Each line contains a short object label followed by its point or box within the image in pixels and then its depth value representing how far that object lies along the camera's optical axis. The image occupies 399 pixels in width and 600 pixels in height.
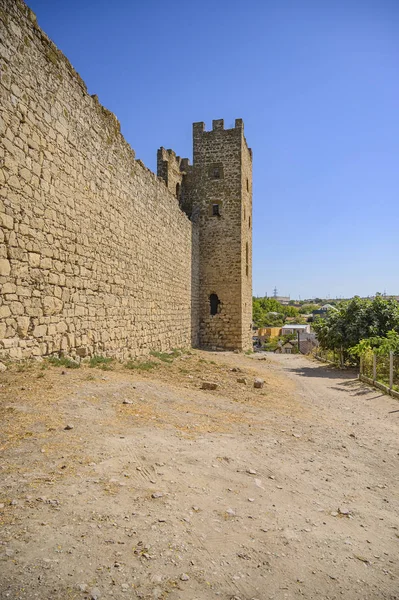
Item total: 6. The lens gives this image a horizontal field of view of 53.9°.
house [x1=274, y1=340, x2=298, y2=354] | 39.78
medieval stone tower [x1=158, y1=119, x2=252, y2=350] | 18.98
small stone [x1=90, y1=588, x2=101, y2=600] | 1.99
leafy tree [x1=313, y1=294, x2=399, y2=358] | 15.11
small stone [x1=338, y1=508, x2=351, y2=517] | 3.35
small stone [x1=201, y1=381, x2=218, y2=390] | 8.05
